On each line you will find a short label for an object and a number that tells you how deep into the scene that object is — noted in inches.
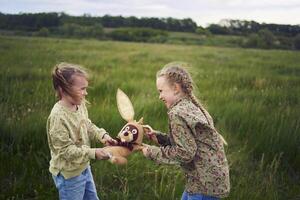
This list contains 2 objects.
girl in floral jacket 93.7
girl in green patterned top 99.3
